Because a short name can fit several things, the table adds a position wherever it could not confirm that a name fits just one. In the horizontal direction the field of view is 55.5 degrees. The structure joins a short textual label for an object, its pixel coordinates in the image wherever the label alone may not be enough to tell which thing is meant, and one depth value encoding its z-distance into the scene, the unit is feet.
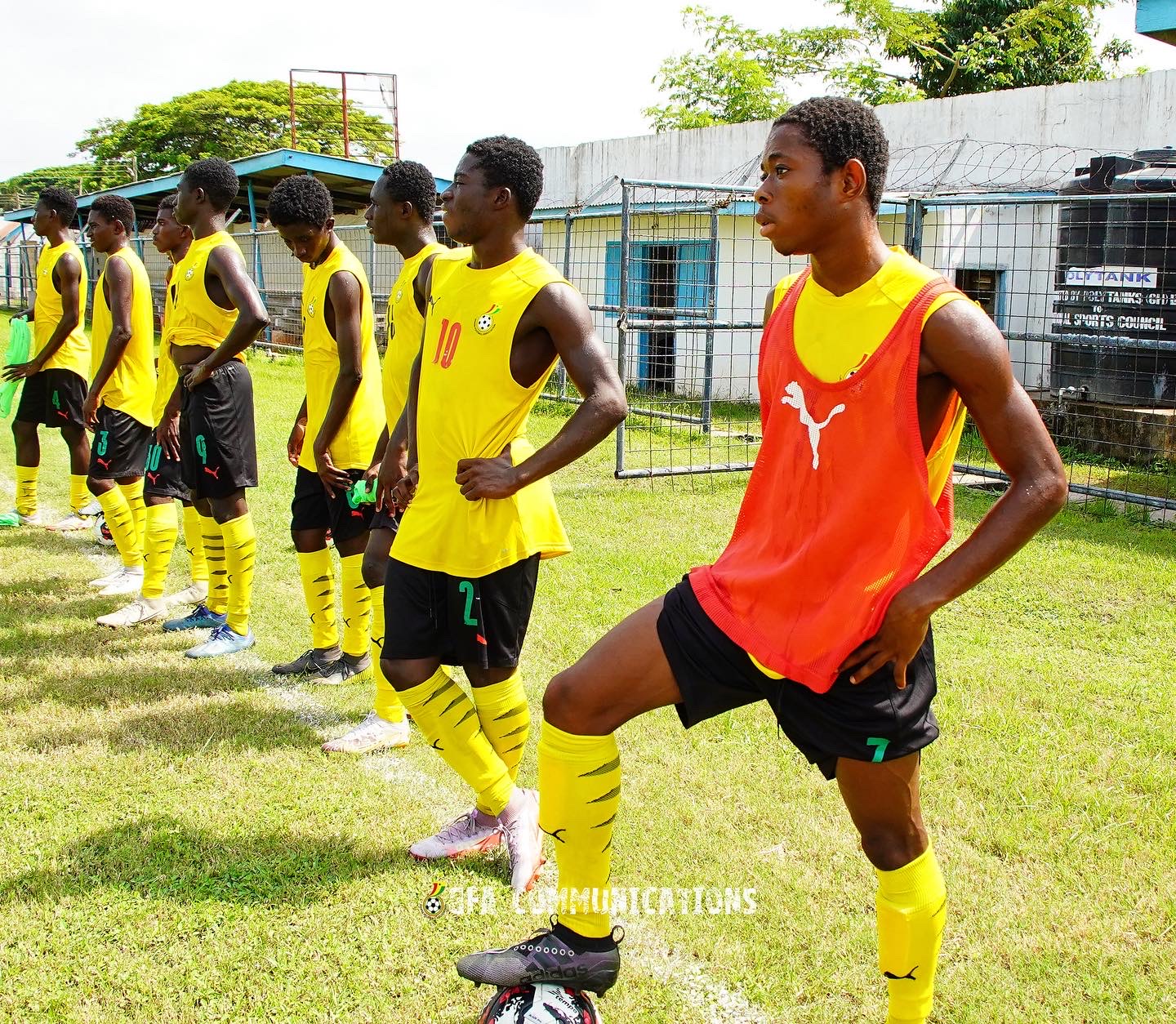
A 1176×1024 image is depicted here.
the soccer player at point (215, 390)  18.34
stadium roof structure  68.80
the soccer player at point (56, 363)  25.04
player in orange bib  7.40
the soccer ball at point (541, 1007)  8.88
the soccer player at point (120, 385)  21.75
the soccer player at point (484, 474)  10.99
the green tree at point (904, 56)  95.04
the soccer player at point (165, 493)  19.26
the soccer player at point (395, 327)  14.83
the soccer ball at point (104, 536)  26.48
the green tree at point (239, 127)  147.23
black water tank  32.63
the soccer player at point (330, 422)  16.20
